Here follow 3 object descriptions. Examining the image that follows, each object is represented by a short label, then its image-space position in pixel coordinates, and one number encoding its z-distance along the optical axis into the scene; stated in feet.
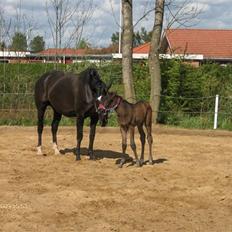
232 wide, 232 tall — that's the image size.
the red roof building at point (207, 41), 140.87
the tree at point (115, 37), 313.55
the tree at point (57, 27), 67.16
